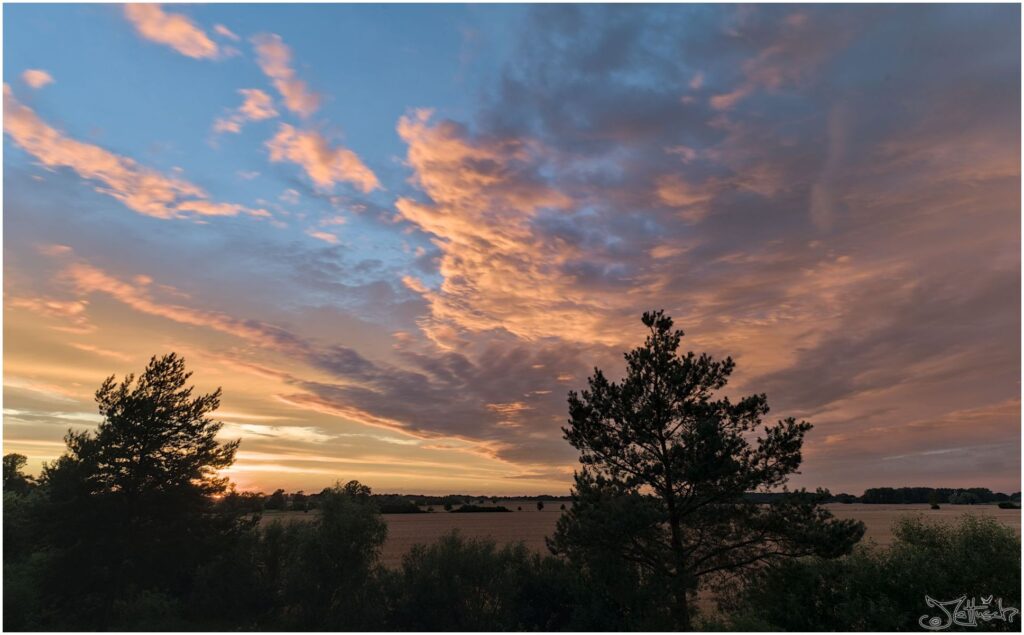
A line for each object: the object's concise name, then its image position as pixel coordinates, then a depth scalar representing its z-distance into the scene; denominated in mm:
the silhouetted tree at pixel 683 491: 27141
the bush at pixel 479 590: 35875
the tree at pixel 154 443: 35344
